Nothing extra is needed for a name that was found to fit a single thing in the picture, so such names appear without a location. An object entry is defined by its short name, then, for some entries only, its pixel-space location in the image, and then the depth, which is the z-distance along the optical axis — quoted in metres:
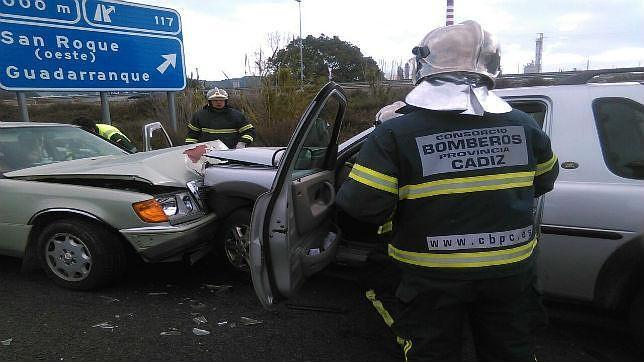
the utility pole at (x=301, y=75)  10.68
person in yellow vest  6.12
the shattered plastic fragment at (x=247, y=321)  3.27
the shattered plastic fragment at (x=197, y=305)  3.54
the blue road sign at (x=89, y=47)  7.08
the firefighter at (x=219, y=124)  6.11
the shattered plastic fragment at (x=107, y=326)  3.21
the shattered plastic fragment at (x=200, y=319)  3.30
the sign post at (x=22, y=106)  7.44
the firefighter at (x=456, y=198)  1.71
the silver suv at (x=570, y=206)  2.43
